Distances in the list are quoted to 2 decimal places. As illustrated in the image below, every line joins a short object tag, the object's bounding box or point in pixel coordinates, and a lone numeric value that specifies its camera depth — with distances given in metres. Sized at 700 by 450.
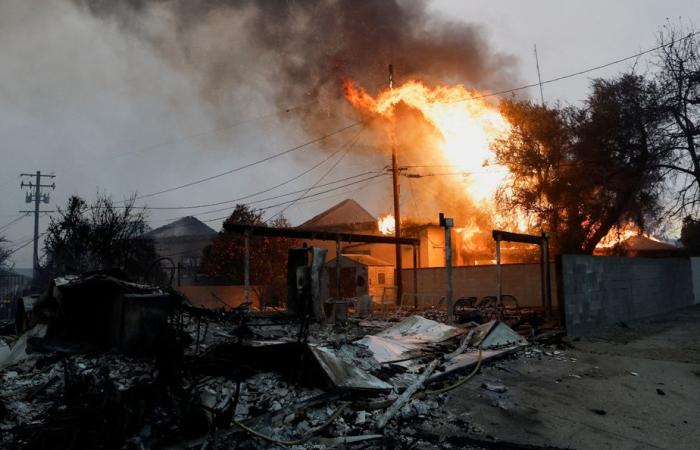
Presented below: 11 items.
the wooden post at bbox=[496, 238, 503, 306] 14.74
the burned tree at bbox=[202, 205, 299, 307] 28.48
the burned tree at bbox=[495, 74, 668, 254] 19.80
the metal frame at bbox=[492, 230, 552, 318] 14.93
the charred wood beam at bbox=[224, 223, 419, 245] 15.38
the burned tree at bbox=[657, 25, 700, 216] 18.84
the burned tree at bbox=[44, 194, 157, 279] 19.91
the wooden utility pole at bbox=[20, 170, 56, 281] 38.31
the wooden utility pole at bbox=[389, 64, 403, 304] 23.85
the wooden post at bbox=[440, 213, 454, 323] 13.68
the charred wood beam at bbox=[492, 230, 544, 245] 14.95
